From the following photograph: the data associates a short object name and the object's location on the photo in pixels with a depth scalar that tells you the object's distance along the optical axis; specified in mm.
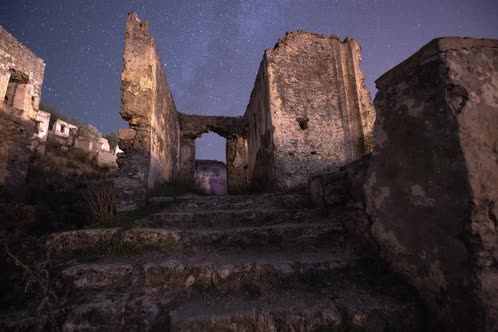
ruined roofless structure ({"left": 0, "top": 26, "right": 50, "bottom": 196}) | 10219
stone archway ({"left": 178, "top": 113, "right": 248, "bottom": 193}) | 10750
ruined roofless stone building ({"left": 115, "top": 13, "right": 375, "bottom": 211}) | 4805
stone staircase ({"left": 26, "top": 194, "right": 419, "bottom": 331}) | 1724
